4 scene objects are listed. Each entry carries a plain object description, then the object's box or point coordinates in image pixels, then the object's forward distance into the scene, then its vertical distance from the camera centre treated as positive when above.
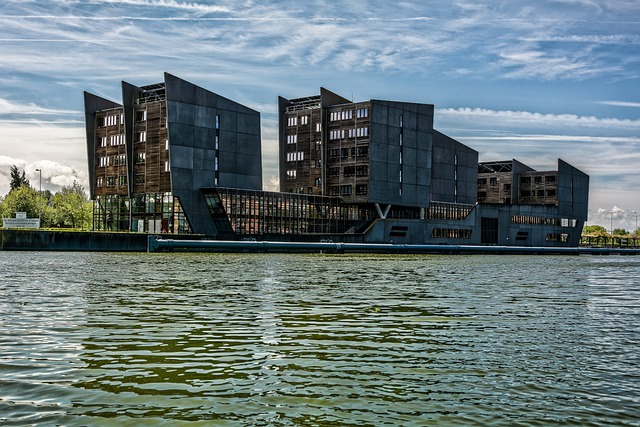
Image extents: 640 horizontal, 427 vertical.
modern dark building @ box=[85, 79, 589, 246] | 106.88 +7.98
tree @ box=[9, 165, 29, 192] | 193.38 +11.08
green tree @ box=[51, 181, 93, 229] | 164.50 +1.96
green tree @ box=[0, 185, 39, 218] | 154.88 +3.43
